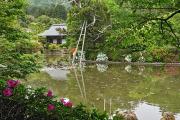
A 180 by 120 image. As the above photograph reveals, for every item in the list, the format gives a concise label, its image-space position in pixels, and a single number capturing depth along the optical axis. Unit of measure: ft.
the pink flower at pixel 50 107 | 14.12
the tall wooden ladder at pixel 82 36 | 115.96
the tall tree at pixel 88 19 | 113.60
